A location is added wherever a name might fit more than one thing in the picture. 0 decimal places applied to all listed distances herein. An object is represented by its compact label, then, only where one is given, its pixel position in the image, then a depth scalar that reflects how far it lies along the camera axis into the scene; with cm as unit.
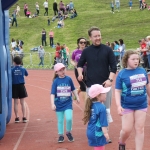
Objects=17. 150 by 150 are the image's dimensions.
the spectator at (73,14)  4209
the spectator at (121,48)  2191
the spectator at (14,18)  4084
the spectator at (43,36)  3469
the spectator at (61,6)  4178
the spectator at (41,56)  2550
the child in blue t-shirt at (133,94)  696
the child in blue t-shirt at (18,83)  1028
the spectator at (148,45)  2000
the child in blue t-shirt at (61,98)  838
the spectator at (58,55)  2449
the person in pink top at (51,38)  3412
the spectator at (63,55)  2442
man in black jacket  793
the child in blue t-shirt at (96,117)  623
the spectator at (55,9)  4204
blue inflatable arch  837
